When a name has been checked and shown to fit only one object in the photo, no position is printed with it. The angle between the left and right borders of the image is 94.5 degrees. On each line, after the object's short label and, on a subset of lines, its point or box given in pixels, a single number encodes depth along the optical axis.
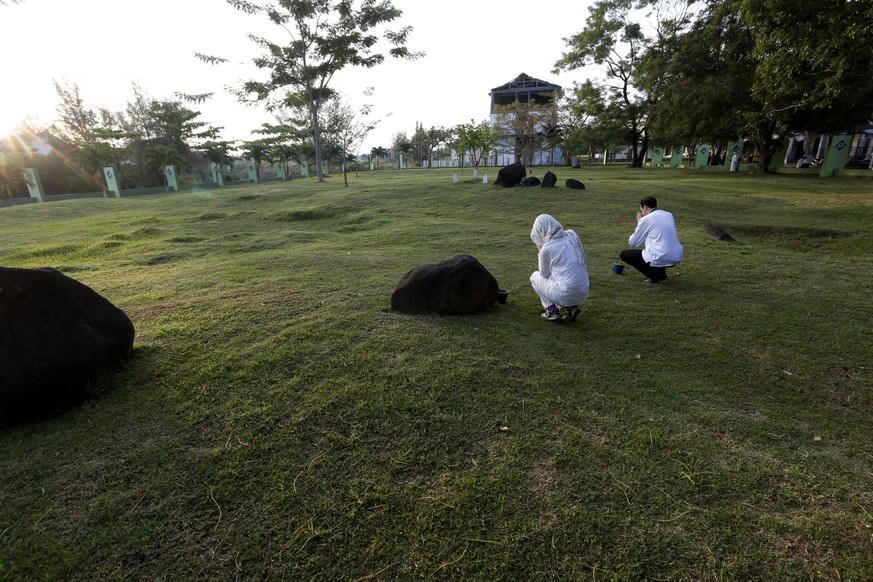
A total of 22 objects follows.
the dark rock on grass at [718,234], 9.02
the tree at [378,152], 46.62
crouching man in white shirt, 5.88
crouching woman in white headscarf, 4.45
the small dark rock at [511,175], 17.33
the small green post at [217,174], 34.03
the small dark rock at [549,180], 16.15
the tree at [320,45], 23.44
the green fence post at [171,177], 30.27
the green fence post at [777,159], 25.60
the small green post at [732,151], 28.41
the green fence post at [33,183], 22.86
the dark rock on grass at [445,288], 4.61
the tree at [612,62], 31.78
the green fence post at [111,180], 25.90
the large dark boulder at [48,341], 2.70
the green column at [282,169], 38.53
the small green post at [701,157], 32.16
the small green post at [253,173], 36.97
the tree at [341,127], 28.56
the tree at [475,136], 32.53
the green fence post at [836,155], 20.06
